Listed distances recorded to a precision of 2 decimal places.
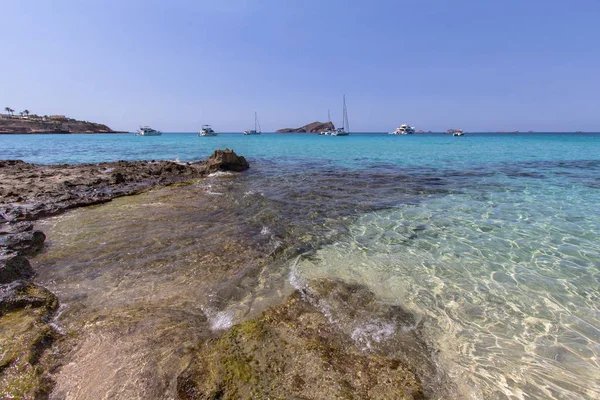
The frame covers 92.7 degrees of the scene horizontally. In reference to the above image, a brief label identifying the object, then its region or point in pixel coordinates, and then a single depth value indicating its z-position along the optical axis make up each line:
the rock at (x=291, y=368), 3.12
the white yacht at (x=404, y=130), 154.14
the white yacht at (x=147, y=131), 118.03
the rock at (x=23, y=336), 3.01
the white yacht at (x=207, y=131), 108.06
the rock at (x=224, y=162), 20.31
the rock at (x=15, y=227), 7.47
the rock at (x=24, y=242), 6.34
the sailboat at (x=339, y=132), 132.12
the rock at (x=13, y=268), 5.09
